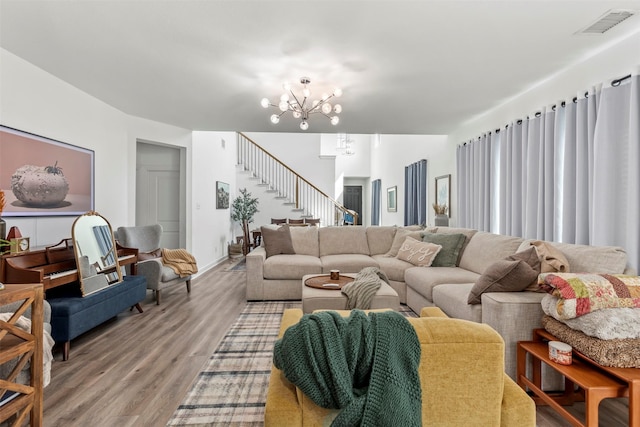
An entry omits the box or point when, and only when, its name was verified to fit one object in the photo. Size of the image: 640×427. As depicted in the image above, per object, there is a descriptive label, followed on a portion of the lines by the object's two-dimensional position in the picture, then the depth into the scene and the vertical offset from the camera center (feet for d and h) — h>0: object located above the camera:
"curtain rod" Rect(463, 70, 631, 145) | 8.22 +3.47
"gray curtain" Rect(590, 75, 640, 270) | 7.77 +1.13
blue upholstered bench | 8.21 -2.73
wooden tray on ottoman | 9.91 -2.22
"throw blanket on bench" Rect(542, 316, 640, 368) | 5.35 -2.28
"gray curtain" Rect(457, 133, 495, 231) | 14.47 +1.49
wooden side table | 5.02 -2.74
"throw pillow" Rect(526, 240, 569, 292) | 7.64 -1.11
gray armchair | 12.94 -1.88
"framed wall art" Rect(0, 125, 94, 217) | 8.98 +1.14
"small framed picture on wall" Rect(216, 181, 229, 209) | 21.97 +1.26
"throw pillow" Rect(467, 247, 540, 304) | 7.37 -1.45
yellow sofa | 3.02 -1.63
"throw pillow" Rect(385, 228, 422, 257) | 14.96 -1.19
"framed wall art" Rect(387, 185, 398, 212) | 27.25 +1.31
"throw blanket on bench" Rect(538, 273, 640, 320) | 5.65 -1.39
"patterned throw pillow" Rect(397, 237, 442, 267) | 12.67 -1.56
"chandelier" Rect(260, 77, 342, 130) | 10.39 +4.04
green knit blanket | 2.78 -1.39
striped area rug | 6.00 -3.74
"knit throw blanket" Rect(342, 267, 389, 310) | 8.95 -2.21
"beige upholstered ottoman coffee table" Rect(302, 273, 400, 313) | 9.09 -2.45
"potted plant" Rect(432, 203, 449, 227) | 17.66 -0.09
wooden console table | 4.98 -2.25
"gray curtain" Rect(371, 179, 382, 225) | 33.35 +1.51
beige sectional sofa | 6.94 -2.04
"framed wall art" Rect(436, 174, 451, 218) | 18.04 +1.32
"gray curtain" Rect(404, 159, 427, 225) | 21.13 +1.42
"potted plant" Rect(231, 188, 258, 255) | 25.68 +0.32
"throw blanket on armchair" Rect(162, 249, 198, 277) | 13.96 -2.15
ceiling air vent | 6.96 +4.36
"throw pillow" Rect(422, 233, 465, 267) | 12.71 -1.40
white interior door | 18.03 +1.31
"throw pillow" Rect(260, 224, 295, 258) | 14.92 -1.30
